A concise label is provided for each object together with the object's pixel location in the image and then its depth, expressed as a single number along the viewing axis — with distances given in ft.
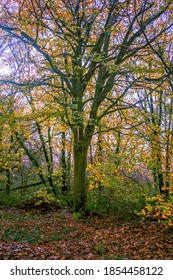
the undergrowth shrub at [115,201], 33.40
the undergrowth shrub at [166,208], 19.45
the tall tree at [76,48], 28.07
